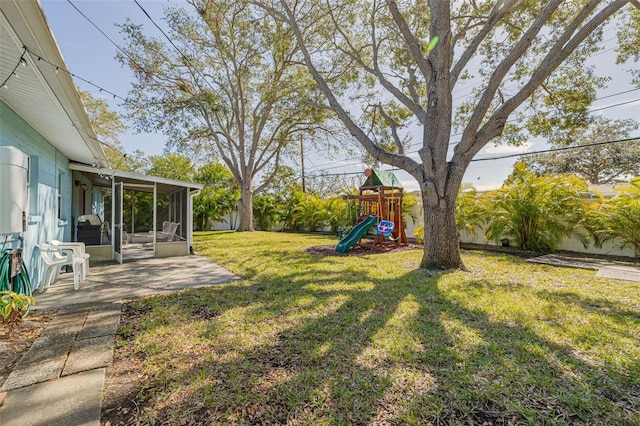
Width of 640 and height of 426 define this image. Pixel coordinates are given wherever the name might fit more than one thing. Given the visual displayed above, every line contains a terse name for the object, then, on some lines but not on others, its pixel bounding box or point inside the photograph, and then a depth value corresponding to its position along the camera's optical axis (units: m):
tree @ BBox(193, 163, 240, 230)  19.72
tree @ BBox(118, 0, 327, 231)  11.91
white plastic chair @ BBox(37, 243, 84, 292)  4.73
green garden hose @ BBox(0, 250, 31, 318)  3.40
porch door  7.82
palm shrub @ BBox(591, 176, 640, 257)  7.00
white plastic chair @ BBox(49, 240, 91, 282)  5.24
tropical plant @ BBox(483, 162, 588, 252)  8.16
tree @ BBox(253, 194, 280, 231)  19.94
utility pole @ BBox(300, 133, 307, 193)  22.17
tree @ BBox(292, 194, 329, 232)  16.75
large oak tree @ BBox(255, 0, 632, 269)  5.78
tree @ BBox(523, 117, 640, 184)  20.75
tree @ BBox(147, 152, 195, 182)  23.91
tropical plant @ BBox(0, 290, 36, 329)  3.22
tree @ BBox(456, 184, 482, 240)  9.91
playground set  9.52
